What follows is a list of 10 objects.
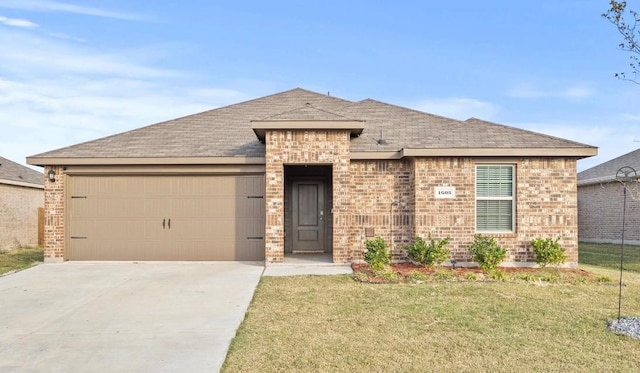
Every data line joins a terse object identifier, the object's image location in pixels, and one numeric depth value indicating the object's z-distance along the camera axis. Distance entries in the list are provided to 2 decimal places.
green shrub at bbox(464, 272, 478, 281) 9.63
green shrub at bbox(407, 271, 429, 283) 9.50
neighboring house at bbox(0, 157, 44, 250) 17.34
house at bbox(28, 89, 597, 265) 11.45
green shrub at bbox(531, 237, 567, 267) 10.98
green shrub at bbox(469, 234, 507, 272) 10.66
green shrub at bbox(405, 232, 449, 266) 10.89
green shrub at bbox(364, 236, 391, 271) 10.43
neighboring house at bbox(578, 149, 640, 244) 20.52
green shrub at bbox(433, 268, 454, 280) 9.74
